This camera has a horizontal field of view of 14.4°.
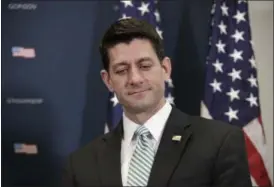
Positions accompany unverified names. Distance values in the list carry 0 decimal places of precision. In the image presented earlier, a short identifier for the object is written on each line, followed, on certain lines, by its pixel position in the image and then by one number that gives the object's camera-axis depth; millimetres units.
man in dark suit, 2402
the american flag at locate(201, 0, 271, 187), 3751
